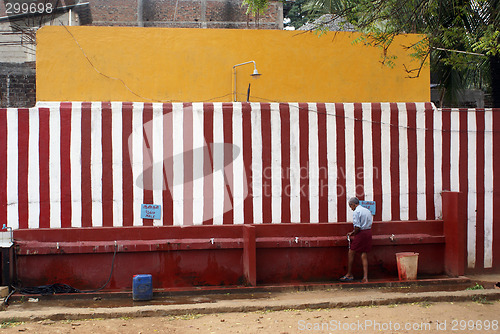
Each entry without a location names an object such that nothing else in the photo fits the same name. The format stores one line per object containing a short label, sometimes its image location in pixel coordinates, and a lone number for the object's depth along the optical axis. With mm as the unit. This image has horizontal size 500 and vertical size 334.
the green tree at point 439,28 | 9922
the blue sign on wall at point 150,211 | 9664
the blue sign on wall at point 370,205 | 10250
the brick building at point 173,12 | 29172
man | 9656
